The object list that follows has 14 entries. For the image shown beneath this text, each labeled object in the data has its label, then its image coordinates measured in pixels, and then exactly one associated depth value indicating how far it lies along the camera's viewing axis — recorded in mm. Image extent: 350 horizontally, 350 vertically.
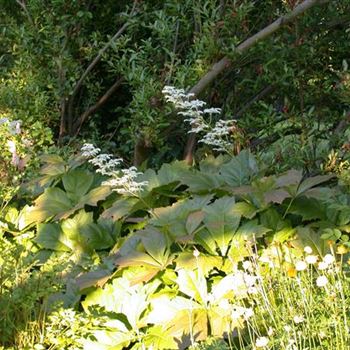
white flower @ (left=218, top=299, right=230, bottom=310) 3017
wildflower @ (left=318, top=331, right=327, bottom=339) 2793
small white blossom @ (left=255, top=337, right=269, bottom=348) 2500
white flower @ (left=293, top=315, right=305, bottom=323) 2666
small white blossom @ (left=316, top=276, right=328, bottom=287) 2713
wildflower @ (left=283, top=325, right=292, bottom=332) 2648
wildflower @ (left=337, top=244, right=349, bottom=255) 3353
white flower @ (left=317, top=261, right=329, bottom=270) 2848
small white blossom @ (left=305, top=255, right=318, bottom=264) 2928
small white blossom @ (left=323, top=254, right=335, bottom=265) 2860
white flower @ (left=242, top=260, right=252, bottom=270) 3120
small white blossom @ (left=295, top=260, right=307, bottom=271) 2863
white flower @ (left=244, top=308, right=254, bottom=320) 2718
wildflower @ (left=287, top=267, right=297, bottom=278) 3332
